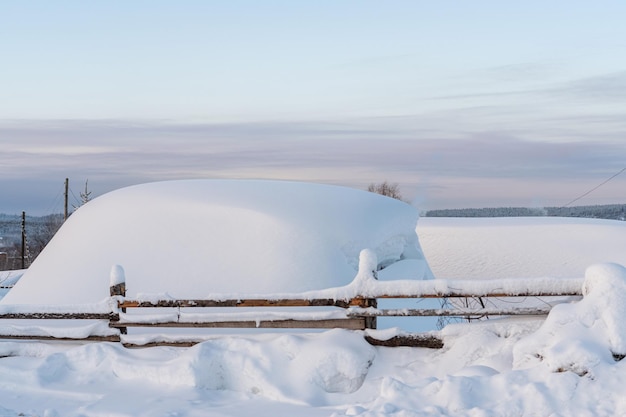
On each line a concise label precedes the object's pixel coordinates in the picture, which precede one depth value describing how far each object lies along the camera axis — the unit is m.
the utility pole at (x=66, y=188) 47.10
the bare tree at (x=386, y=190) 71.56
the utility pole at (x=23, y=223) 48.00
